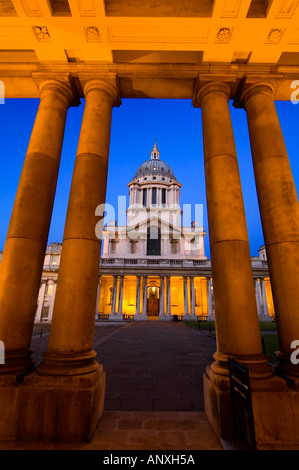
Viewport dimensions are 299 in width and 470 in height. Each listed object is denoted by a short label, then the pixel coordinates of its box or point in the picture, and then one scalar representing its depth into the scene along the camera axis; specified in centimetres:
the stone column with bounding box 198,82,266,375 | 381
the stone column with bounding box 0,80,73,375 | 388
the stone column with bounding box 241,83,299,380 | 394
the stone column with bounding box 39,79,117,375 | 372
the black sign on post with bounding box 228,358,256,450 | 276
